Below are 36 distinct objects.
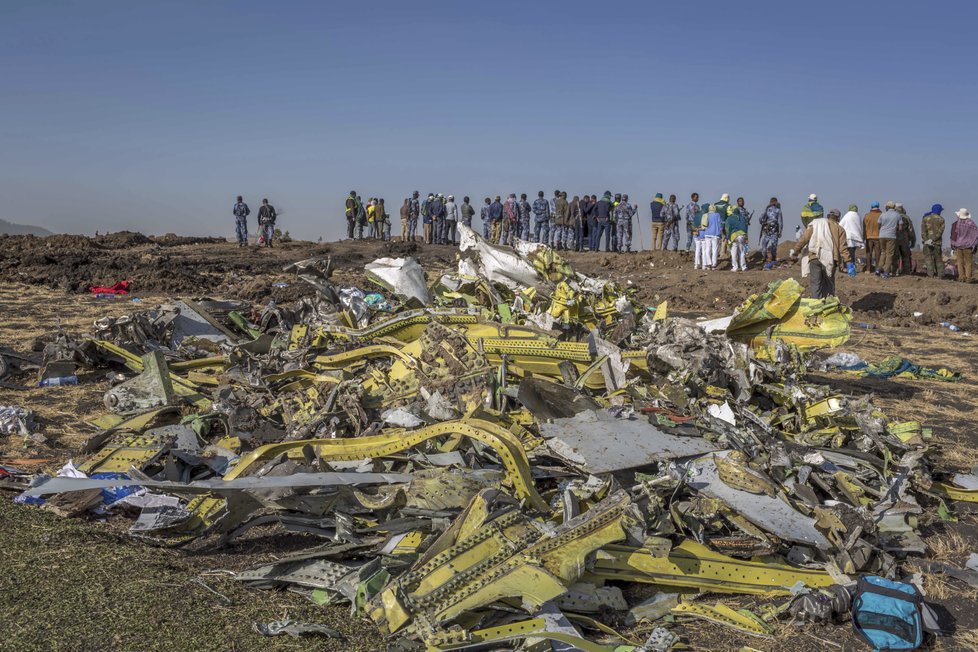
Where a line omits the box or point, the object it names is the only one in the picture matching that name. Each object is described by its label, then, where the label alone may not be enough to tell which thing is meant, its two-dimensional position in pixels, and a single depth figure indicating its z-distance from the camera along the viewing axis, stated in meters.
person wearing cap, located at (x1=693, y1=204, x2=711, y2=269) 18.69
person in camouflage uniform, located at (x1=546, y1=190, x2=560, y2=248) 23.47
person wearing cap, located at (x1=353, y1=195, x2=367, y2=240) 26.61
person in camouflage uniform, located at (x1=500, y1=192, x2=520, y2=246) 24.20
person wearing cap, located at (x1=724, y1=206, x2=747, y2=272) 18.45
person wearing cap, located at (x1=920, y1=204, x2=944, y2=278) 16.77
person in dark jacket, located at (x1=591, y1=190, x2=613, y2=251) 22.64
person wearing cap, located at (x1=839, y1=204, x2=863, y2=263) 16.88
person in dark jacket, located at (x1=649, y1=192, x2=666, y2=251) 21.39
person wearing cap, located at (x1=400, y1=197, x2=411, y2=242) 26.91
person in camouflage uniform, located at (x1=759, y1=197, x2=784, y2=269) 19.25
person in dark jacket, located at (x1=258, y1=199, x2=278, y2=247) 24.57
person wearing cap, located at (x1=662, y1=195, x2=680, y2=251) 21.34
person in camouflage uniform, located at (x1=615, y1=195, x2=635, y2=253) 22.58
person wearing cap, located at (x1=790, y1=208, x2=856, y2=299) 11.09
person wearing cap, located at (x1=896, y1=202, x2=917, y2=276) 17.44
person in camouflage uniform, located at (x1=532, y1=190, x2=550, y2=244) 23.83
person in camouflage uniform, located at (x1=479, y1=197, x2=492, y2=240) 24.63
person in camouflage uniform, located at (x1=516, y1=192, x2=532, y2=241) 24.34
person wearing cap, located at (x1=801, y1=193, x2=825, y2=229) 17.30
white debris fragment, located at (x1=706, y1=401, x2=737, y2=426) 5.47
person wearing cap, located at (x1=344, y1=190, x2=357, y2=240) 26.50
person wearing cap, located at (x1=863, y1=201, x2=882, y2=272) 18.12
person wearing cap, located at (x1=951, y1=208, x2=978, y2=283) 16.25
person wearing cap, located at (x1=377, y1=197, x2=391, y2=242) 26.73
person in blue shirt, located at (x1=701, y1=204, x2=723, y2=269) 18.22
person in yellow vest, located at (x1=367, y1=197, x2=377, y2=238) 26.47
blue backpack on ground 3.28
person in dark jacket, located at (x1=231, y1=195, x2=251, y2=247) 24.47
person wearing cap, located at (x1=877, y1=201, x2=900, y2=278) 17.28
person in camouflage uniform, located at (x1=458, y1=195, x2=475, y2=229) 25.17
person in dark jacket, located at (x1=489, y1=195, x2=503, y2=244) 24.38
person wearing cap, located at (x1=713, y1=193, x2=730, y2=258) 18.80
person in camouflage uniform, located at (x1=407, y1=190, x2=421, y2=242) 26.81
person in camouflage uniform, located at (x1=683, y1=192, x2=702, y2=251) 19.89
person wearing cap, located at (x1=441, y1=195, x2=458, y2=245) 25.98
